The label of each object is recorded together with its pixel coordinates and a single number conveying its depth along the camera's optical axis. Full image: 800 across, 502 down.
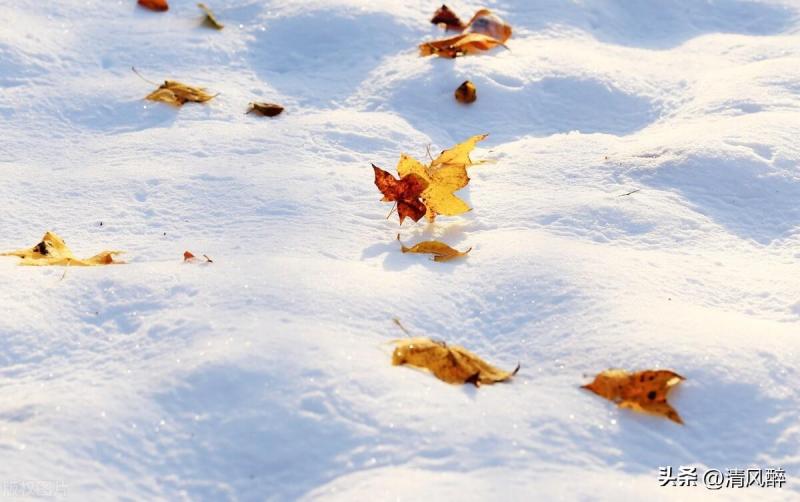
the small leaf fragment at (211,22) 5.34
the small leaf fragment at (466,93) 4.81
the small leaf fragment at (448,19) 5.42
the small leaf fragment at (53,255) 3.53
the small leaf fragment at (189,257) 3.52
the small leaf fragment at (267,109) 4.68
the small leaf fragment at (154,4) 5.48
